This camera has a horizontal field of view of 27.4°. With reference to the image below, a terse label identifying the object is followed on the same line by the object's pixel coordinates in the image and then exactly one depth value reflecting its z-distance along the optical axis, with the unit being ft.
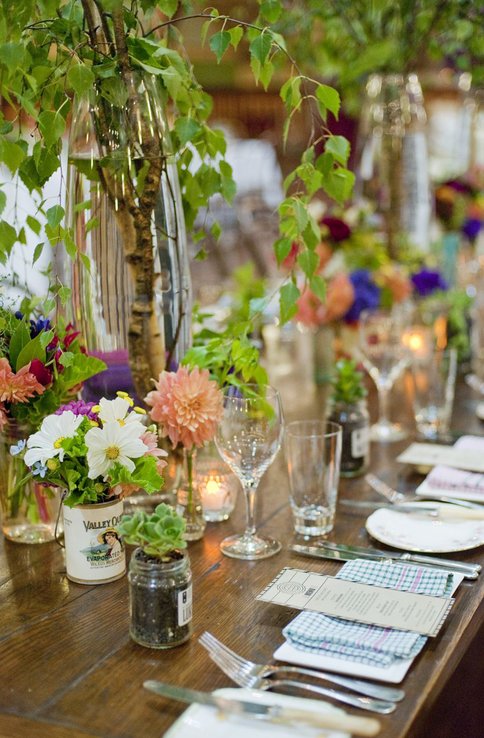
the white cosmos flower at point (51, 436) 3.90
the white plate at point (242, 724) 2.91
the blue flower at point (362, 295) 7.58
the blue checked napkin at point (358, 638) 3.30
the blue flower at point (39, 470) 3.92
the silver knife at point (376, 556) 4.10
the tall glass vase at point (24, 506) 4.51
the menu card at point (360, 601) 3.52
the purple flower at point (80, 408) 4.04
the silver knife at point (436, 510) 4.63
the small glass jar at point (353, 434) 5.44
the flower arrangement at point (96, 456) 3.84
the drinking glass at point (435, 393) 6.25
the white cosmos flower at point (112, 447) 3.81
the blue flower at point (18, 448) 4.08
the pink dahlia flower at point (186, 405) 4.25
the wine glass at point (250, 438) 4.35
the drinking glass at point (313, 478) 4.58
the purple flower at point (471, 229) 10.70
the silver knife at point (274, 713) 2.75
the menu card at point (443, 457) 5.51
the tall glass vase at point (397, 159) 8.86
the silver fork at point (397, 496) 4.85
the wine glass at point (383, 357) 6.45
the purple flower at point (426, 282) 8.35
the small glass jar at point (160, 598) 3.44
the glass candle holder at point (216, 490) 4.78
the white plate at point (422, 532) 4.33
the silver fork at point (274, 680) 3.06
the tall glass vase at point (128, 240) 4.50
